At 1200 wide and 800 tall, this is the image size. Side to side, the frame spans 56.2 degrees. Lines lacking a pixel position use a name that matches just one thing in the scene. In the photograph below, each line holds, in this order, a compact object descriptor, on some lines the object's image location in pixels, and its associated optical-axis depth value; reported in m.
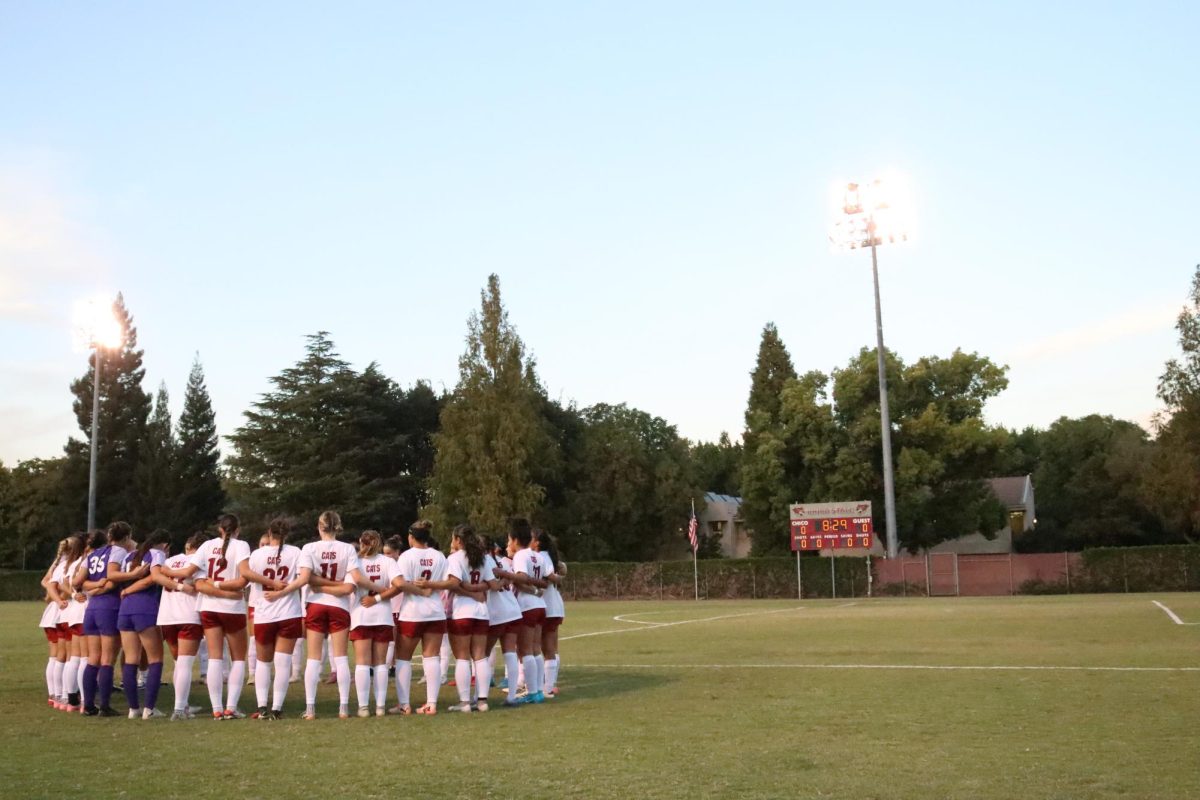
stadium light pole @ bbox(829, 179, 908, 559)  47.50
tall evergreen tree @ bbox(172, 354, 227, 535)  83.69
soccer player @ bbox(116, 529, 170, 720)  12.32
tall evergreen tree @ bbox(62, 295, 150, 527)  85.50
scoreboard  46.97
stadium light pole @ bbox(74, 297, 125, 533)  54.53
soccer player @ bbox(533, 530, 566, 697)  13.62
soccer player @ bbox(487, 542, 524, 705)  12.77
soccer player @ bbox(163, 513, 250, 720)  11.79
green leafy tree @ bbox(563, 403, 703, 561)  75.19
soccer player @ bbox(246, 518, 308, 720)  11.71
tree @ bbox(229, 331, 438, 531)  73.69
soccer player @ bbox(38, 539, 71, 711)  13.63
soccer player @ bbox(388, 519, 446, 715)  12.20
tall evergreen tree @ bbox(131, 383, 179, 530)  83.56
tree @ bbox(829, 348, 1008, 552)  62.03
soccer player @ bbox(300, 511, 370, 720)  11.67
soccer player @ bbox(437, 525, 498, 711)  12.32
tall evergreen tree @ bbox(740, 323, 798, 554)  66.19
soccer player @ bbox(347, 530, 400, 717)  12.05
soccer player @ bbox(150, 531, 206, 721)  11.91
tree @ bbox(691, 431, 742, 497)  111.12
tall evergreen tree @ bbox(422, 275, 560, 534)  66.56
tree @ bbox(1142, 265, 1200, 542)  58.12
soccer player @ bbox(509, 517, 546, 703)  13.16
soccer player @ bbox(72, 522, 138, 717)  12.48
